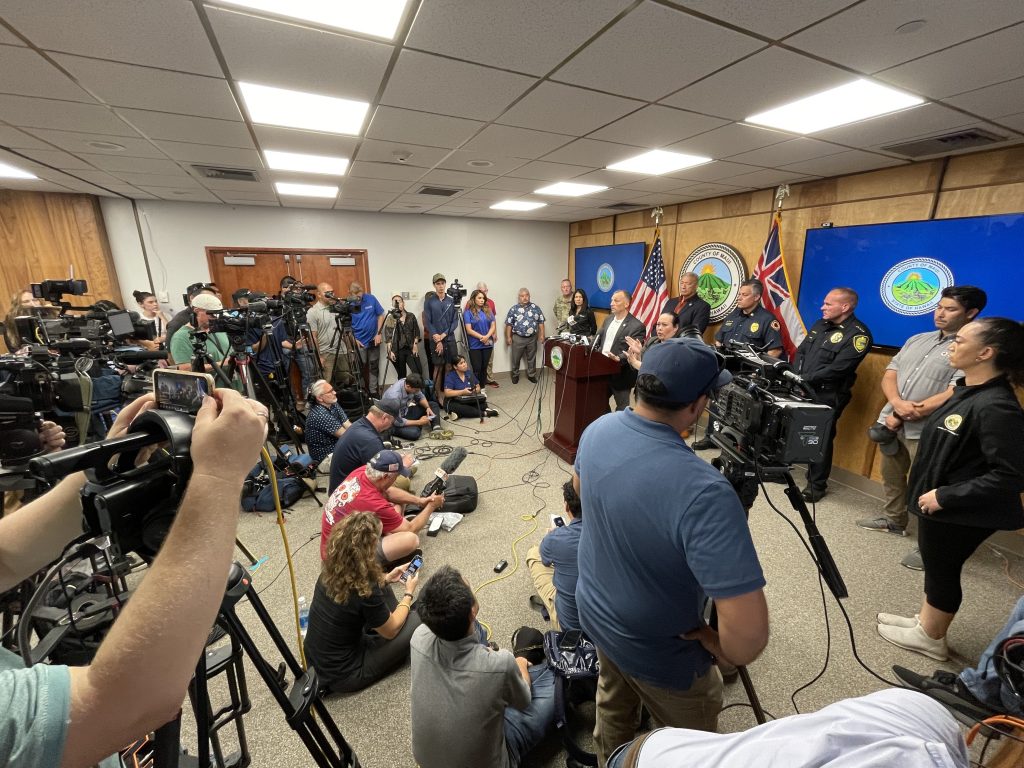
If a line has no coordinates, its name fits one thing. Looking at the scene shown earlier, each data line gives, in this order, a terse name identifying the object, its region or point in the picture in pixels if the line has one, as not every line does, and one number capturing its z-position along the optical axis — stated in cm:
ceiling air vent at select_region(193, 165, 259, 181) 345
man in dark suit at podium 406
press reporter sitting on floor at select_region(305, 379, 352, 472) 368
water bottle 218
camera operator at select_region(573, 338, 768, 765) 93
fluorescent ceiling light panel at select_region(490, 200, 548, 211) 521
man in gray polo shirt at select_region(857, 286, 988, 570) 258
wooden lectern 377
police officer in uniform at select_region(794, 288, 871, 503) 321
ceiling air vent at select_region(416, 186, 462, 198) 432
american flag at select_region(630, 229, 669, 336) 529
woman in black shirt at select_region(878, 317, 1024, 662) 165
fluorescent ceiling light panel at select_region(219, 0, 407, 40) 135
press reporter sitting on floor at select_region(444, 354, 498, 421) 545
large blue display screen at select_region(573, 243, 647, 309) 598
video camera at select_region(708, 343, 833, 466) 124
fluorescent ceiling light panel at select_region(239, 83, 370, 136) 204
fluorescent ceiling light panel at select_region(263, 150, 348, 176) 310
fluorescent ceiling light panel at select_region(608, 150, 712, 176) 312
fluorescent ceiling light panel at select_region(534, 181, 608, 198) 423
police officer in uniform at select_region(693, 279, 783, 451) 393
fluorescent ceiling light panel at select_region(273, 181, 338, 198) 416
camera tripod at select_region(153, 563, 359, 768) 81
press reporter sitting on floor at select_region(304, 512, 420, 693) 169
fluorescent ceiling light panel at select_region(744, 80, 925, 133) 198
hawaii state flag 397
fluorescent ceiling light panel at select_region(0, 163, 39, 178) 331
